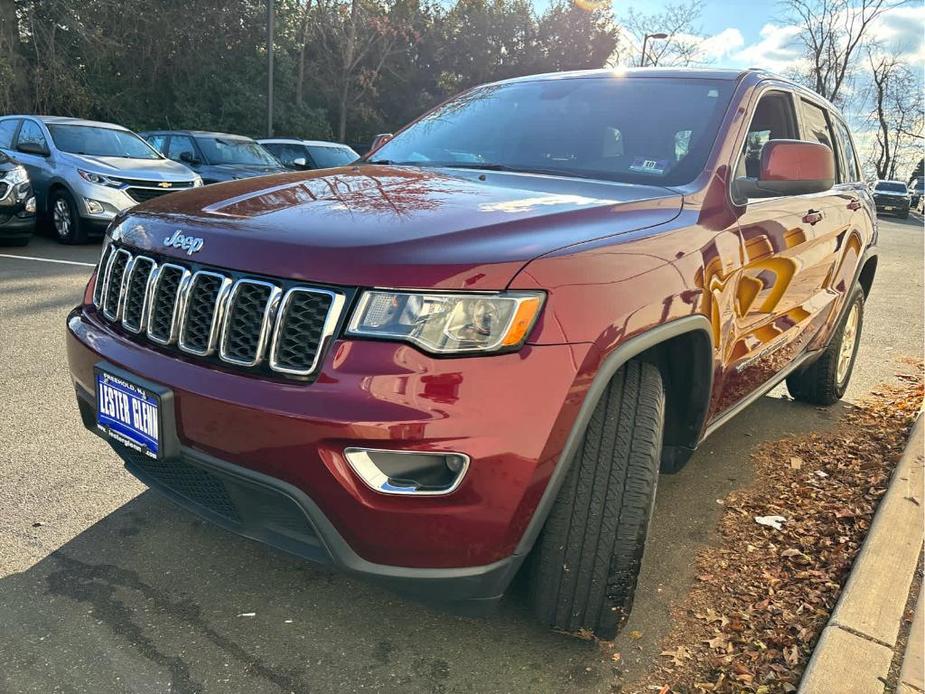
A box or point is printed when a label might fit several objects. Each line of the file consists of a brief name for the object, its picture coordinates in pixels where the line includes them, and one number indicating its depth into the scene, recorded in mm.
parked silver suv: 8852
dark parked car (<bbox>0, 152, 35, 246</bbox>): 8102
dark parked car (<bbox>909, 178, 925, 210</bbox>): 44188
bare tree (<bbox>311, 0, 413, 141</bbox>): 26406
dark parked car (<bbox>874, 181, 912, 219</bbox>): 32906
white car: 13141
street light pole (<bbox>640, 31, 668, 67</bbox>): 31395
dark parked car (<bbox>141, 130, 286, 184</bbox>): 11312
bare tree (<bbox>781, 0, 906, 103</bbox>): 39906
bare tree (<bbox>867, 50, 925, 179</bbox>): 46219
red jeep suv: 1780
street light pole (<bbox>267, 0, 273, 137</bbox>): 17703
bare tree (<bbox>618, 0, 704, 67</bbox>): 34225
